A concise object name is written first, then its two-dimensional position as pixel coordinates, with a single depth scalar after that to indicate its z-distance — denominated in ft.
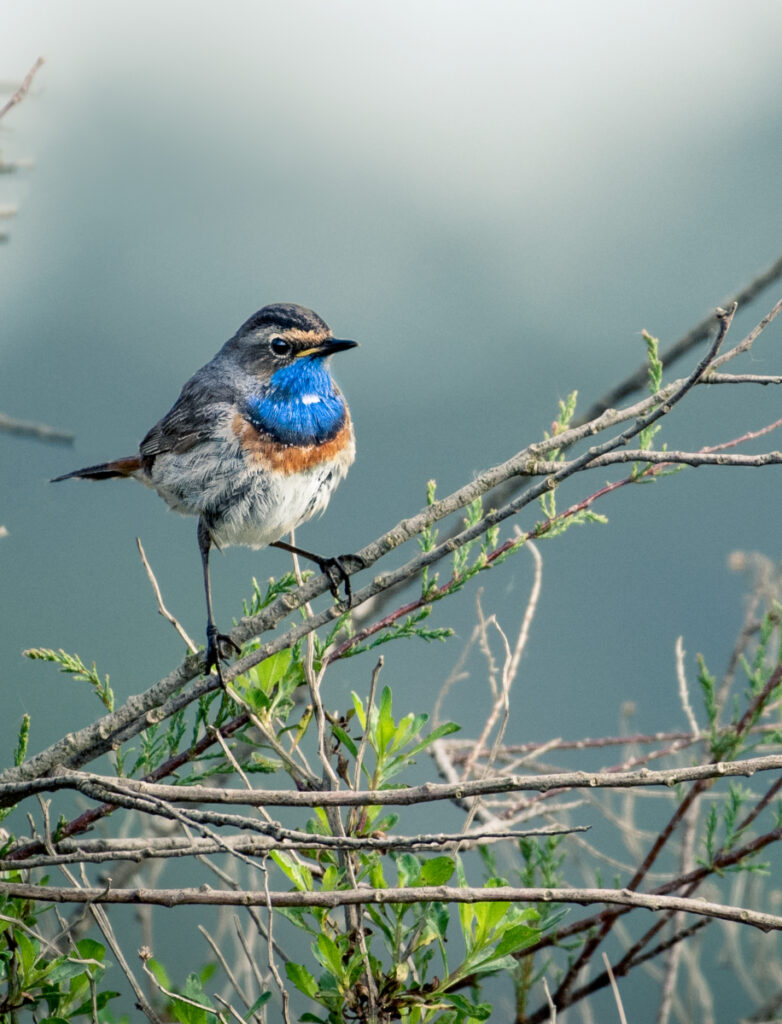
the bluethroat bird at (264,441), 21.25
